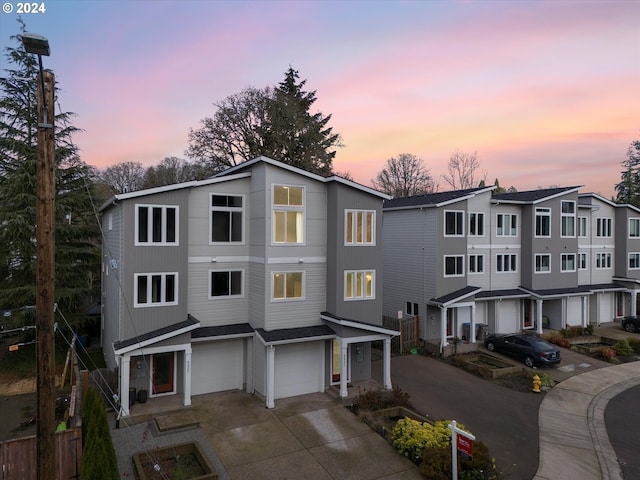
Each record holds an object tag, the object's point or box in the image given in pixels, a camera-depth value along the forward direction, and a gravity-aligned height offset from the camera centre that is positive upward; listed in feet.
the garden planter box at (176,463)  37.22 -20.72
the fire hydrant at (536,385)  60.80 -20.47
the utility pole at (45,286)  24.72 -2.55
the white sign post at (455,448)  34.78 -17.24
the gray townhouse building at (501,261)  82.48 -3.69
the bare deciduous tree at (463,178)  167.63 +26.85
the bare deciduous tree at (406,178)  176.45 +28.12
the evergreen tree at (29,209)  65.21 +5.70
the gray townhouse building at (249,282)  51.78 -5.17
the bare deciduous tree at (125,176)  170.71 +28.17
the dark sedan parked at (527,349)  70.64 -18.47
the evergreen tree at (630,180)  174.91 +27.59
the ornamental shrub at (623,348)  81.35 -20.30
